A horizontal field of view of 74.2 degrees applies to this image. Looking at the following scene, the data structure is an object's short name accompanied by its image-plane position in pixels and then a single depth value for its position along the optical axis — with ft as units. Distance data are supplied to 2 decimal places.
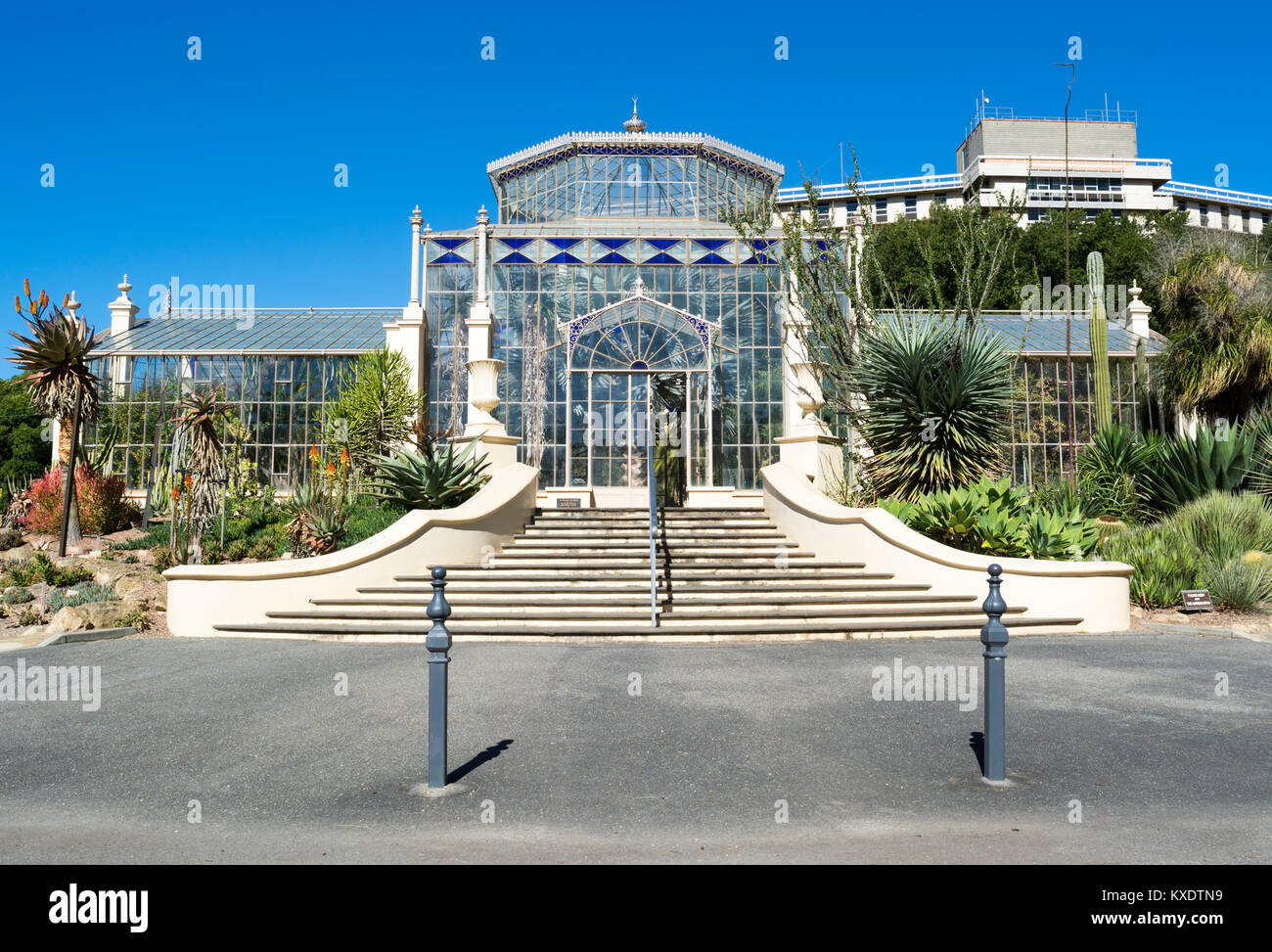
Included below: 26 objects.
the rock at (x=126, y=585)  37.58
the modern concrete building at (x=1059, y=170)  196.34
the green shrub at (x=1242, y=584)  33.60
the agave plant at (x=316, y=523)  42.32
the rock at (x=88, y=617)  31.04
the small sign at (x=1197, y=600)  33.12
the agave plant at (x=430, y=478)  42.14
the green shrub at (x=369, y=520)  41.75
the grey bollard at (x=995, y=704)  15.07
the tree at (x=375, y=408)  62.54
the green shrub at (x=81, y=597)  35.29
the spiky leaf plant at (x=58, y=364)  51.44
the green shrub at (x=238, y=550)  42.75
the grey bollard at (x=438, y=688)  14.92
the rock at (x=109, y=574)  39.58
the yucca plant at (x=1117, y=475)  45.44
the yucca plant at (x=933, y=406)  40.81
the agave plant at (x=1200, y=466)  42.68
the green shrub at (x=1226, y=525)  36.24
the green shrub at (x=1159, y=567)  34.63
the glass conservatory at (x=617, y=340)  66.33
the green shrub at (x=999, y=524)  35.42
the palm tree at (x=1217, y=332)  58.54
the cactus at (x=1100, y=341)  57.41
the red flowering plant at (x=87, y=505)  55.36
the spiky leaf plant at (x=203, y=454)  44.01
